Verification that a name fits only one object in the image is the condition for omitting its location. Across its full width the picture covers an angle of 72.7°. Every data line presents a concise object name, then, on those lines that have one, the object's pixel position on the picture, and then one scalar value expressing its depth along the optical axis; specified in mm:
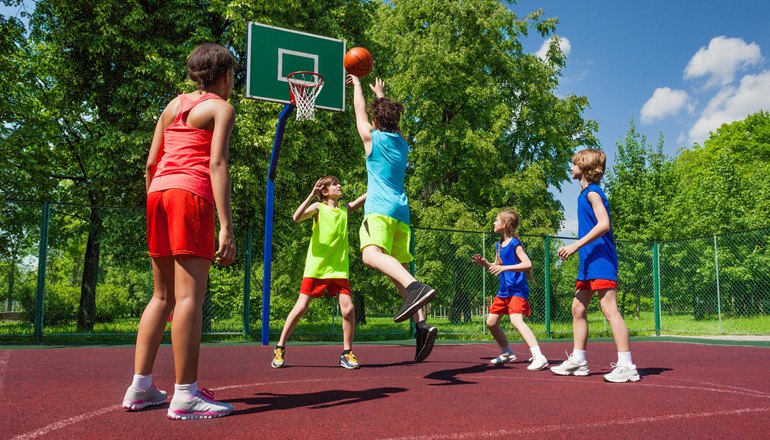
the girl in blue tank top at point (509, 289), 5488
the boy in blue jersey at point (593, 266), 4477
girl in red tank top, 2805
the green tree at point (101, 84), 12781
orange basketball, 5875
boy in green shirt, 5266
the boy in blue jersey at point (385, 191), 3963
